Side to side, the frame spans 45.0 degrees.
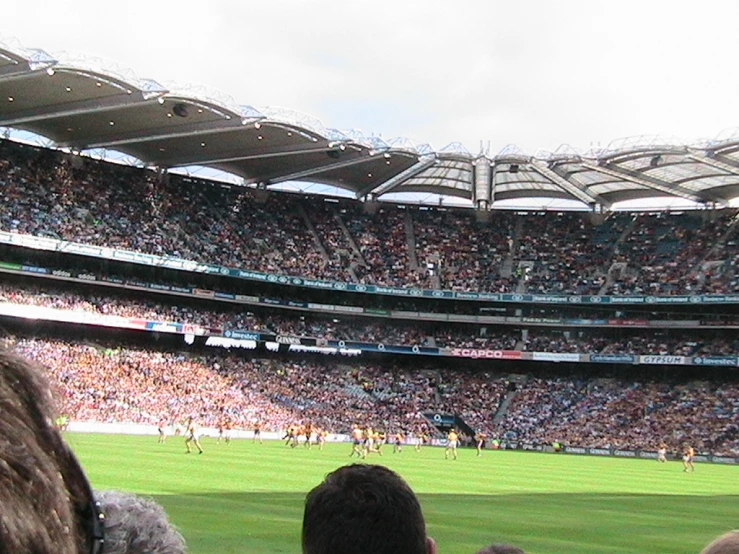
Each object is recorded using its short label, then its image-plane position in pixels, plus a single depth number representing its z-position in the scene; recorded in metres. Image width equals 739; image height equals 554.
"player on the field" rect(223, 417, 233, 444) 50.61
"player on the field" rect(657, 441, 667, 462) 52.91
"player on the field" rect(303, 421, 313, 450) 48.44
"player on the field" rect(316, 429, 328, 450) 50.31
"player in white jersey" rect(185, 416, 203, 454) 35.66
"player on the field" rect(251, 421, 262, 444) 53.62
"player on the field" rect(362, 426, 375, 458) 43.25
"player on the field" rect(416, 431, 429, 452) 64.19
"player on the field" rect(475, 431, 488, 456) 67.07
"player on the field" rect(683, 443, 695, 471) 44.94
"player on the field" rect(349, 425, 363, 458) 43.22
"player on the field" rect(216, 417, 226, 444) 50.24
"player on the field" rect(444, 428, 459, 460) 46.17
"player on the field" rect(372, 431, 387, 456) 46.08
